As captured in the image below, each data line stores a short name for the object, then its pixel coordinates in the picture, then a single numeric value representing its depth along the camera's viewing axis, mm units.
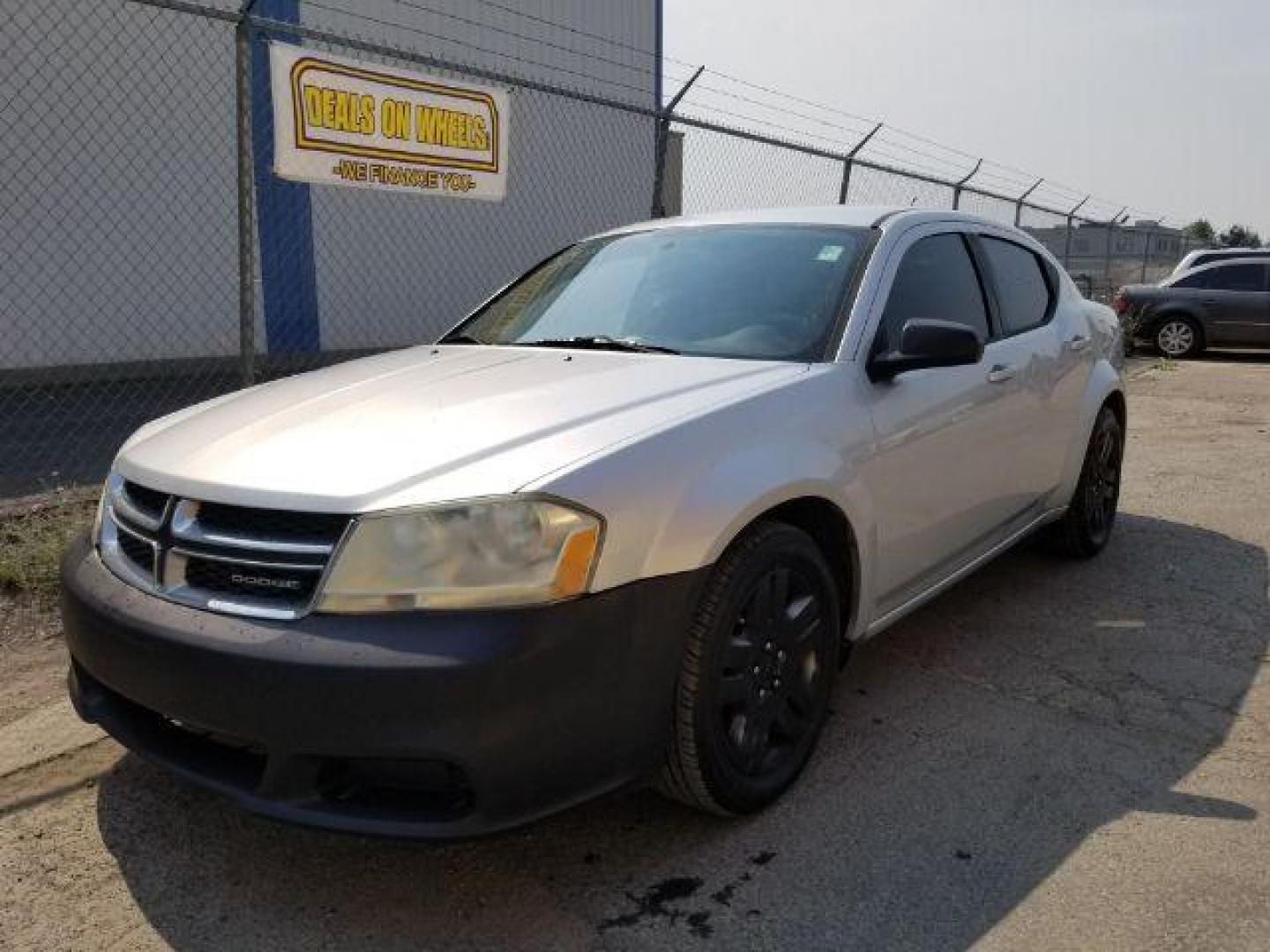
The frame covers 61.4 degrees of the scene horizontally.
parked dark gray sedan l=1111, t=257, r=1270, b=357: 14805
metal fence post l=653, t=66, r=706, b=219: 7434
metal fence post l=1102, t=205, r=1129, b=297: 18875
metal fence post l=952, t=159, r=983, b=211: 12398
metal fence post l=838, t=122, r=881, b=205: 9641
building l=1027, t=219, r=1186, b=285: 18281
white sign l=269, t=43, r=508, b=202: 5812
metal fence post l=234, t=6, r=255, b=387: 5195
